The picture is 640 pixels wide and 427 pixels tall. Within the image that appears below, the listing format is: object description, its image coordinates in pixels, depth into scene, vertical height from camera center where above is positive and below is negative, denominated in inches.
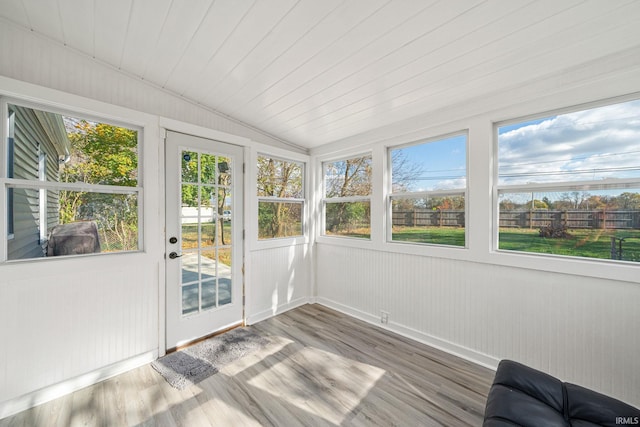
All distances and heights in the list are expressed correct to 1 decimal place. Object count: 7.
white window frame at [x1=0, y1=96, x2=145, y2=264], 65.4 +8.2
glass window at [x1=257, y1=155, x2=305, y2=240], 126.5 +7.9
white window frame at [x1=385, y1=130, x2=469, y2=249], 92.8 +8.1
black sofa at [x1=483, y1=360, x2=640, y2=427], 42.6 -35.1
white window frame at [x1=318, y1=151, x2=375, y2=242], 122.3 +7.2
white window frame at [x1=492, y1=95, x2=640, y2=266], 67.7 +8.1
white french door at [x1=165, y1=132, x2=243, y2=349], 95.7 -10.0
